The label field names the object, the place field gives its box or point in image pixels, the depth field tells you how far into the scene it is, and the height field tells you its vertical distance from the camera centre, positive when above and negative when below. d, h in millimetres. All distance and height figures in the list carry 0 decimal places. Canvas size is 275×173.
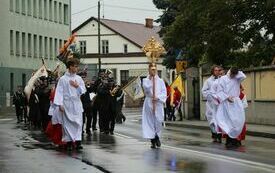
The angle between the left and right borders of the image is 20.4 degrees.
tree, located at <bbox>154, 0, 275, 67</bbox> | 37281 +3181
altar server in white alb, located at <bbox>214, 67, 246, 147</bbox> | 18641 -329
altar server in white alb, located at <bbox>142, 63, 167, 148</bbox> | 17406 -251
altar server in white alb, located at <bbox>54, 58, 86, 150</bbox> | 16516 -181
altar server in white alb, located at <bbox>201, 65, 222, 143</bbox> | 19844 -249
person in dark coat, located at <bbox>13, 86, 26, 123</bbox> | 36812 -441
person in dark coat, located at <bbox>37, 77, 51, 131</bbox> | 25775 -145
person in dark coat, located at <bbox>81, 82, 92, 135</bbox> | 24000 -367
